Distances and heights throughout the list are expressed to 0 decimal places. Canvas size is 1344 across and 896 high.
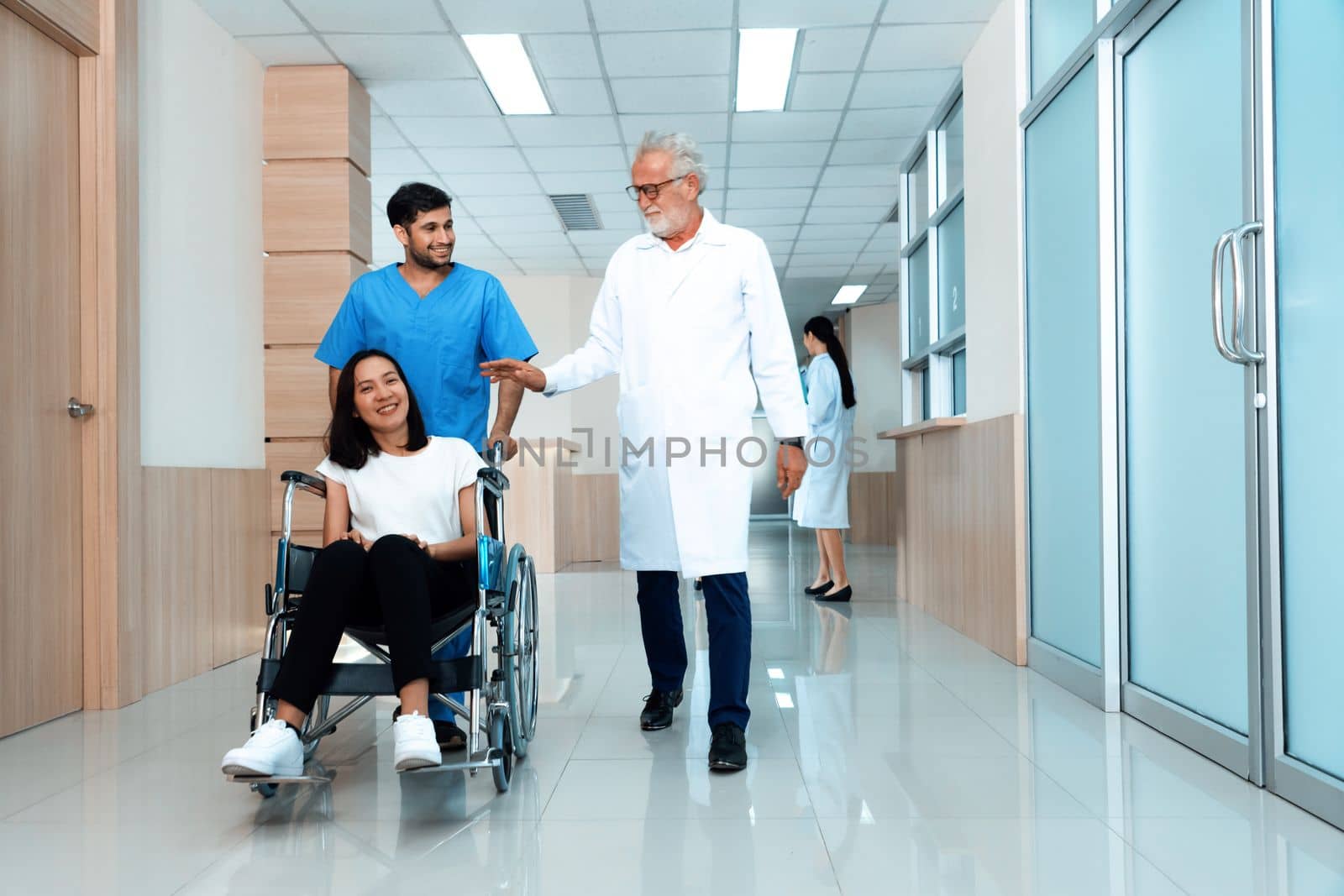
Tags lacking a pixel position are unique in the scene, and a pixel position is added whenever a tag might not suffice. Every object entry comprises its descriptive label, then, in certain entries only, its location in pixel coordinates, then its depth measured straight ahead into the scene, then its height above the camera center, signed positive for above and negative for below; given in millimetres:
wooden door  2979 +241
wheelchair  2104 -392
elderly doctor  2602 +163
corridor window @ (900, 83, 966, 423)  5094 +900
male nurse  2691 +331
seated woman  2021 -186
